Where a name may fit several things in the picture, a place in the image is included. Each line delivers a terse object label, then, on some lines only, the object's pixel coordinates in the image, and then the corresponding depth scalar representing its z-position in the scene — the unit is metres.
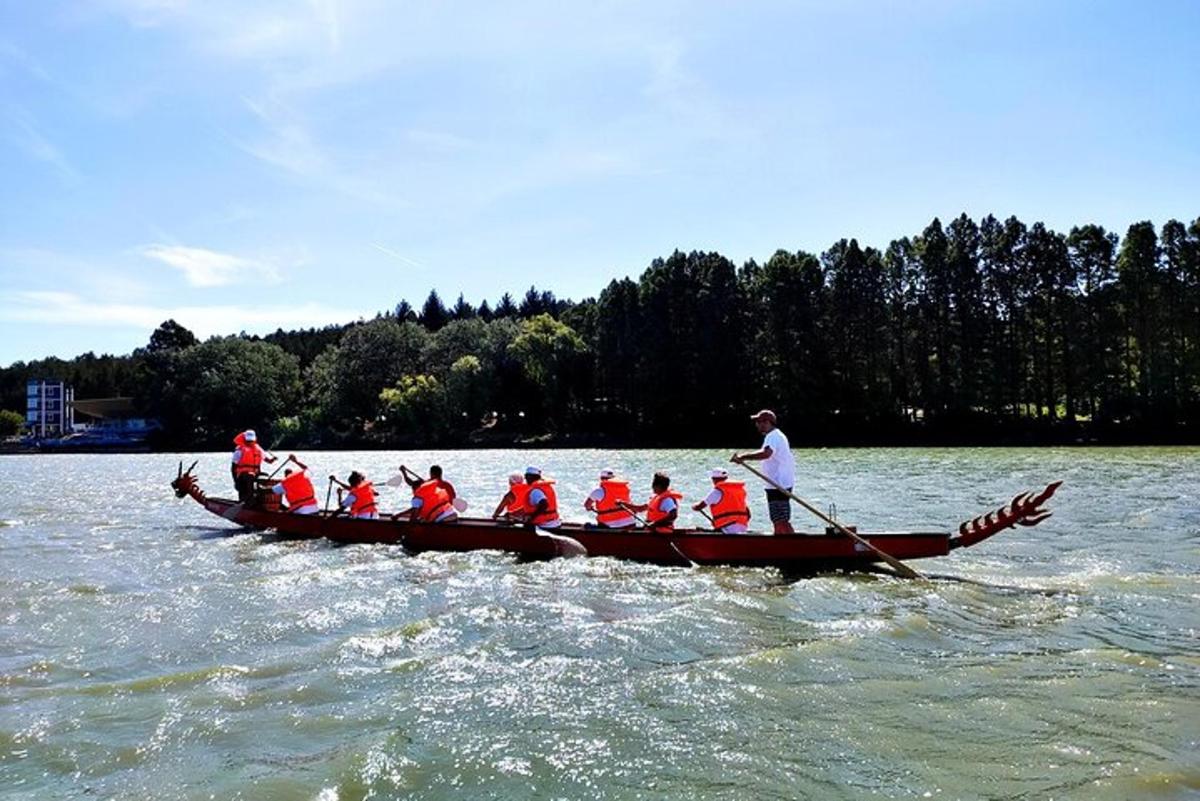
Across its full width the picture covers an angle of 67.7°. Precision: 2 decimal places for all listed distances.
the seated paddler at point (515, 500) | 18.19
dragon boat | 14.04
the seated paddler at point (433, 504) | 18.86
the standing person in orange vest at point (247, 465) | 23.61
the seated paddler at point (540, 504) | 17.33
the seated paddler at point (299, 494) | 21.98
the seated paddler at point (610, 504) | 17.16
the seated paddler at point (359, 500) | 20.61
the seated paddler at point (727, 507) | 15.43
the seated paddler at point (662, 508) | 16.09
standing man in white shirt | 14.55
